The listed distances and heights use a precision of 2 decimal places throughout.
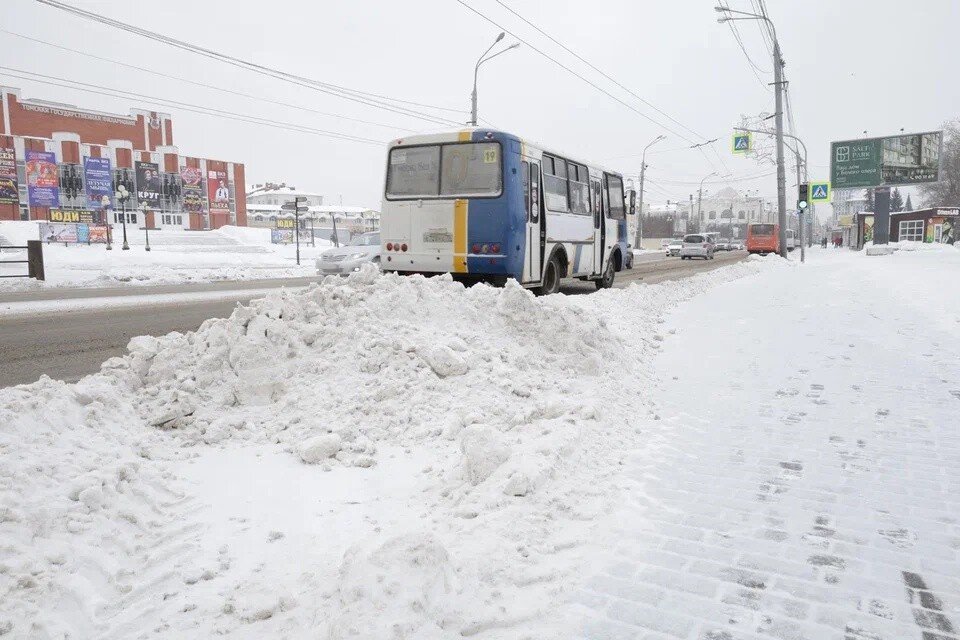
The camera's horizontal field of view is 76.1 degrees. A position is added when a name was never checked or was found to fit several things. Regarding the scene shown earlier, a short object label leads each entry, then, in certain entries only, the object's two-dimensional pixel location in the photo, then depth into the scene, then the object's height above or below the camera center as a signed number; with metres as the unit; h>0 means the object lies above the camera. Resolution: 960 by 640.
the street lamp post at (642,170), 51.94 +8.19
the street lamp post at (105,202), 53.41 +6.47
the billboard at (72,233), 36.75 +2.75
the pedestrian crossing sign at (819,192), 27.18 +3.11
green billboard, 43.75 +7.27
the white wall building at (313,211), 81.31 +9.84
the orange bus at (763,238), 46.03 +1.95
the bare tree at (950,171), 59.56 +8.76
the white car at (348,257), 19.34 +0.48
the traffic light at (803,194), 26.89 +3.04
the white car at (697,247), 39.78 +1.18
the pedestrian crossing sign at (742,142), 34.03 +6.78
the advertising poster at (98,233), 39.84 +2.80
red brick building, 49.31 +9.60
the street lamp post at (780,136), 27.59 +5.80
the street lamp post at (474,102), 26.85 +7.34
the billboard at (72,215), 41.38 +4.19
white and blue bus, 10.38 +1.08
